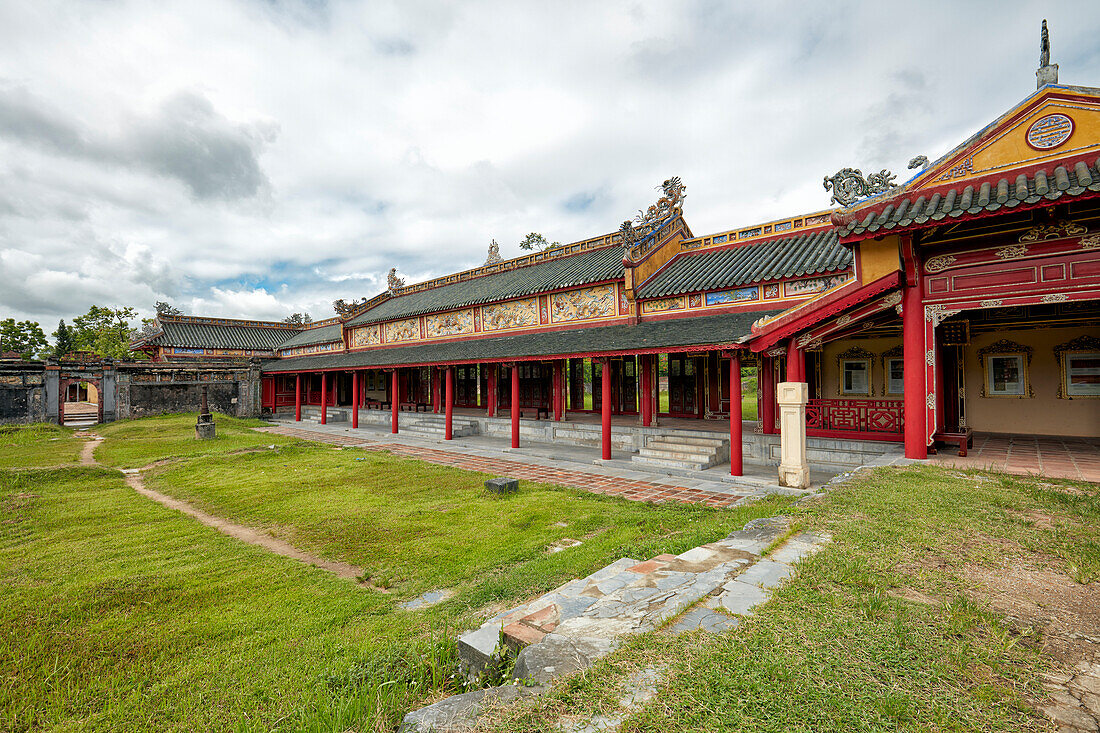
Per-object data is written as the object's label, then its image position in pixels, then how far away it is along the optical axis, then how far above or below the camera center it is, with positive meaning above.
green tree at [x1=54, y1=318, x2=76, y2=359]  59.62 +6.38
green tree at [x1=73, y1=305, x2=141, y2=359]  42.50 +5.09
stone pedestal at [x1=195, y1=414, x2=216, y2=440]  18.31 -1.72
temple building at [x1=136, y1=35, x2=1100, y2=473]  7.66 +1.45
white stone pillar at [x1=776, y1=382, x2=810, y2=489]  8.80 -1.07
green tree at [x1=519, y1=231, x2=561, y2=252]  47.22 +13.93
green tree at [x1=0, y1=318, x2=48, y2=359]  45.03 +4.85
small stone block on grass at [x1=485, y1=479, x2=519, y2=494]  9.30 -2.06
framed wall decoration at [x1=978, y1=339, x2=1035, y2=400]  11.17 +0.14
